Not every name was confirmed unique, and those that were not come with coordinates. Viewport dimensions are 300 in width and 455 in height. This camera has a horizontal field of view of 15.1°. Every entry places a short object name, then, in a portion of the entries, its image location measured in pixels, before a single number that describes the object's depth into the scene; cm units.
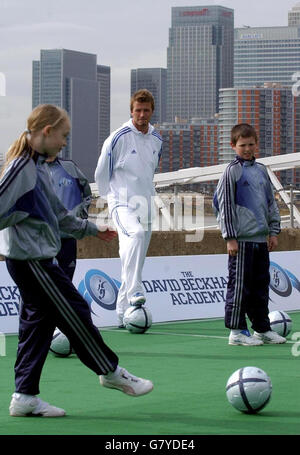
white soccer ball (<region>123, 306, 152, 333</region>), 1146
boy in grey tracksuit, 1023
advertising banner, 1220
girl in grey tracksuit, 661
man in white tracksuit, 1173
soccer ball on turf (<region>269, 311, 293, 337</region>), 1106
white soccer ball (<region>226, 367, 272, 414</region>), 671
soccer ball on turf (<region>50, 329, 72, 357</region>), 942
